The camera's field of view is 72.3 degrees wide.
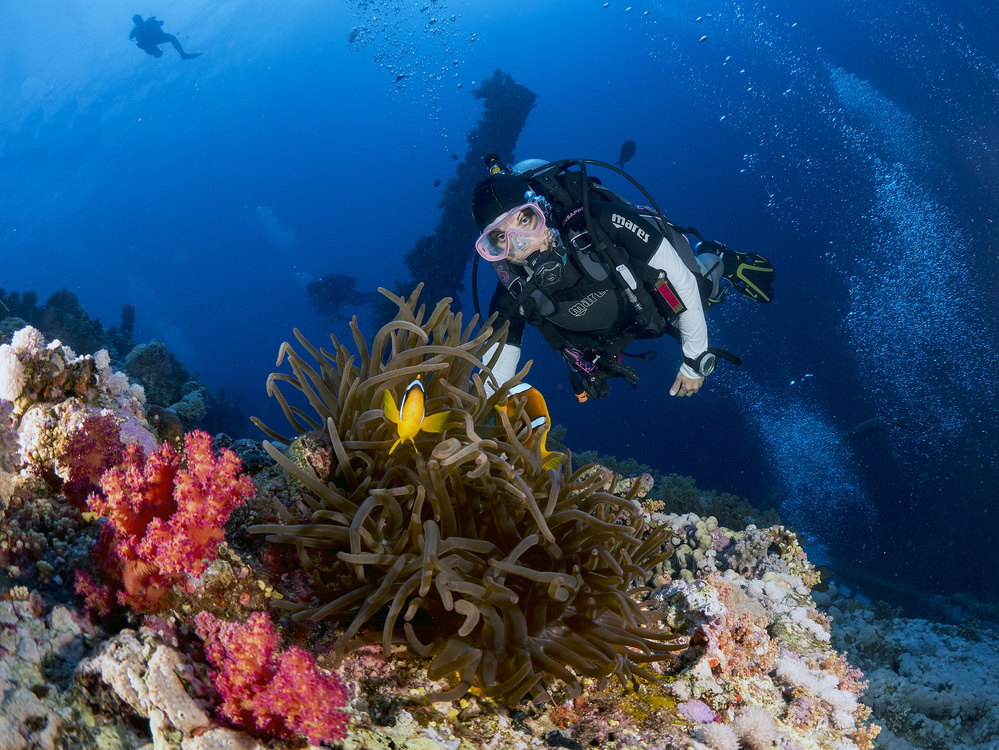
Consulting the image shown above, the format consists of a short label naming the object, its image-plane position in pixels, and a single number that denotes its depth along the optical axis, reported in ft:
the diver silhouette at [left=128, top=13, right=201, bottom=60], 73.29
